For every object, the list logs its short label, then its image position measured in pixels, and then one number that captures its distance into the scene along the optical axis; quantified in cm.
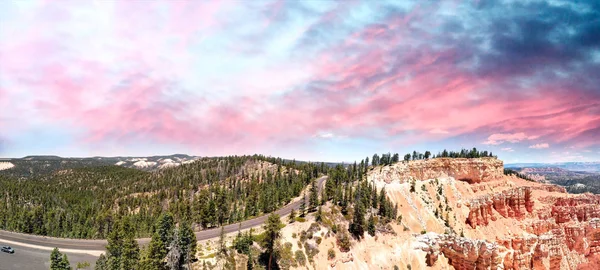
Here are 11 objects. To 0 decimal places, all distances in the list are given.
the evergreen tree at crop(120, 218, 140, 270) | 6650
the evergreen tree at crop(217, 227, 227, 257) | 6684
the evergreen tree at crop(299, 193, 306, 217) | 9490
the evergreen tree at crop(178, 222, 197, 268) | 6358
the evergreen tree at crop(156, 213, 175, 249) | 7419
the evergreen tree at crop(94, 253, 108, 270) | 6486
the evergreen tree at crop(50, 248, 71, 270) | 6241
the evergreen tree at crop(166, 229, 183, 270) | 6172
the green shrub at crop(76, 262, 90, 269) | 7088
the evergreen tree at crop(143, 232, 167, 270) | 5994
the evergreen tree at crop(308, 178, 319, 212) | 9962
